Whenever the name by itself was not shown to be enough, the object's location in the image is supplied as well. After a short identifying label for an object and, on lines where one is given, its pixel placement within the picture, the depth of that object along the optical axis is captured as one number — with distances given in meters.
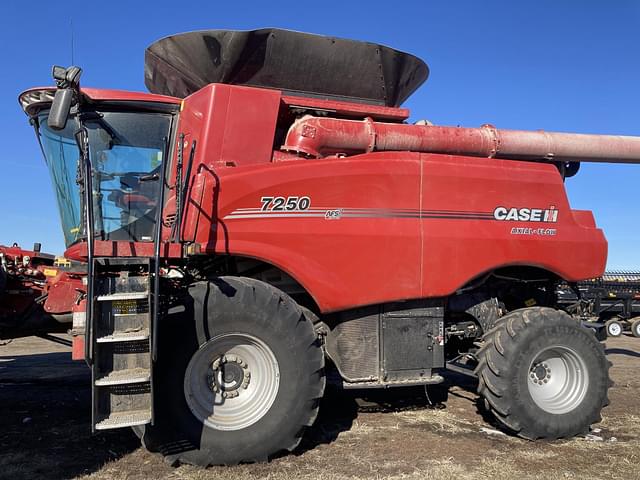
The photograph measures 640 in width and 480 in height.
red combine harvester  3.90
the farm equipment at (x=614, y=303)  16.02
